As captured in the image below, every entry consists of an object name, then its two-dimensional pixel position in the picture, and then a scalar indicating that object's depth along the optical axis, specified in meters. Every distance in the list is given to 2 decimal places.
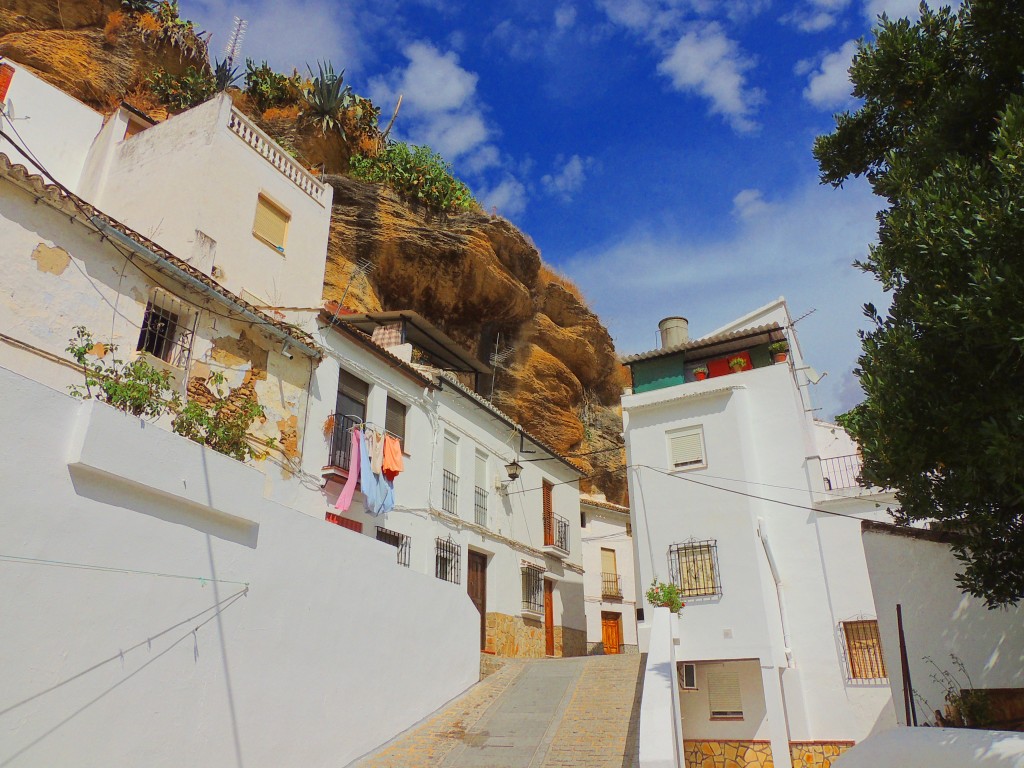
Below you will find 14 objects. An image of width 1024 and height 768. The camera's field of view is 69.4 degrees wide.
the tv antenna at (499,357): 27.89
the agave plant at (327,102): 24.49
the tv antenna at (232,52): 25.01
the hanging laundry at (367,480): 14.51
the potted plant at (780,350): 19.00
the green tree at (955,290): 5.60
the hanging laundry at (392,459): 15.36
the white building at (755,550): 15.88
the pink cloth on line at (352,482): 14.01
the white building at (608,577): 28.39
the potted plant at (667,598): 16.55
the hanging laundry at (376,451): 15.14
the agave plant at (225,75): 24.42
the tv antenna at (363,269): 22.78
